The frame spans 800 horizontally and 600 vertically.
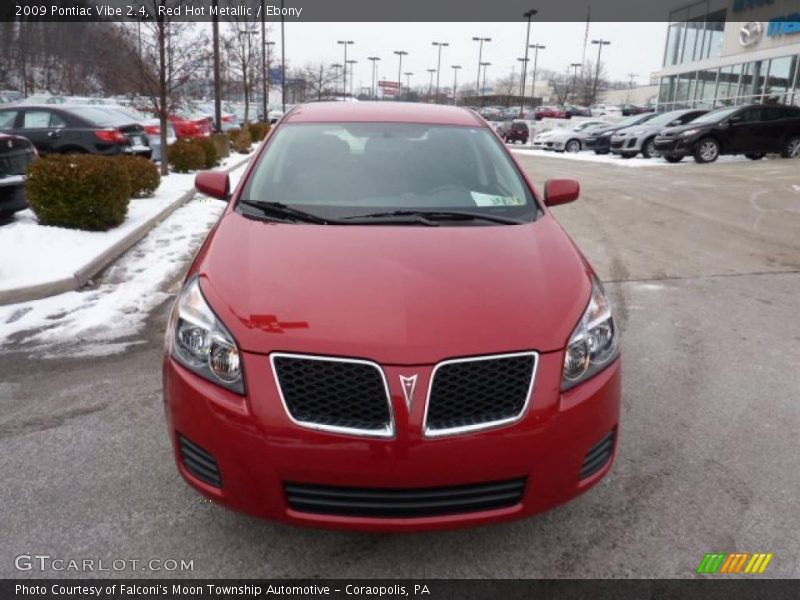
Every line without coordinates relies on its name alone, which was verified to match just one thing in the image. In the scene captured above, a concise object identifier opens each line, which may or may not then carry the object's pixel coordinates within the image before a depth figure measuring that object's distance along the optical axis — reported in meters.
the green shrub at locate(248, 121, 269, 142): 26.67
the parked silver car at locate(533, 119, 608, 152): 28.94
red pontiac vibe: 2.14
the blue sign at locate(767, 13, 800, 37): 28.27
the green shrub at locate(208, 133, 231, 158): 17.12
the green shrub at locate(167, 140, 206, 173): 13.96
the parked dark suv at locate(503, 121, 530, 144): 36.97
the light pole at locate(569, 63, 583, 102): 89.00
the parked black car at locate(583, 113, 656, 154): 26.98
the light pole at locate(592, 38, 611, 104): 77.19
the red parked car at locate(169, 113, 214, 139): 19.70
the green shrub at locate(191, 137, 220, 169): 14.72
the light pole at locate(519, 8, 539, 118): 47.75
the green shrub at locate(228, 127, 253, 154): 21.27
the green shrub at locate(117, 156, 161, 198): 9.63
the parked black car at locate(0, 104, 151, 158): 12.21
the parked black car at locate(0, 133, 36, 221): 6.96
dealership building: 28.89
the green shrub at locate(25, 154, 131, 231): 6.91
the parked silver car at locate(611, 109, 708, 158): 22.06
